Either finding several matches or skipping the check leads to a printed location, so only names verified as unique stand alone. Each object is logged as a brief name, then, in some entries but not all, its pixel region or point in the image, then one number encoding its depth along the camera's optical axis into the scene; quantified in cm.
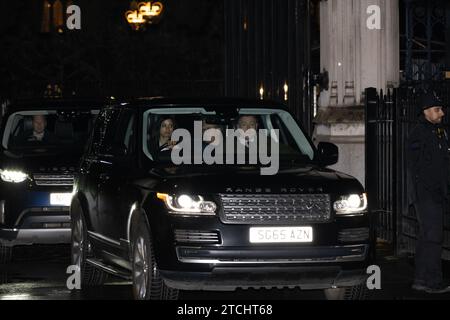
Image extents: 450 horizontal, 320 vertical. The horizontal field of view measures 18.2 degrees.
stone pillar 2011
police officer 1179
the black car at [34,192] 1412
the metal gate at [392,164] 1493
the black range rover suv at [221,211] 1005
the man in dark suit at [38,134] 1548
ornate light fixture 4012
